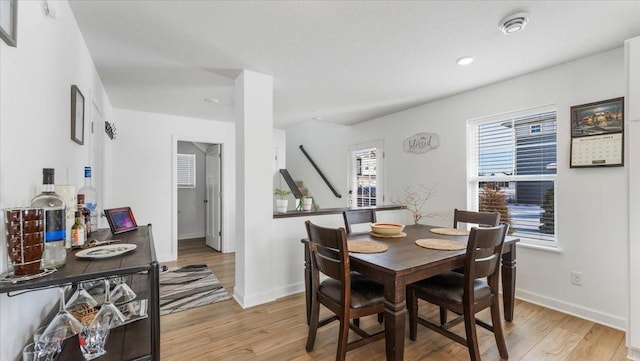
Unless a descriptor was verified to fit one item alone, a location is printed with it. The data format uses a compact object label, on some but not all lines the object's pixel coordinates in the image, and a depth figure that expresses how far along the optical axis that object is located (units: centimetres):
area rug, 279
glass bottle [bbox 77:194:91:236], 147
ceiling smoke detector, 186
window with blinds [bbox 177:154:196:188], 582
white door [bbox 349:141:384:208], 466
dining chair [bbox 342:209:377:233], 278
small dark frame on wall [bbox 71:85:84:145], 175
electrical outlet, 252
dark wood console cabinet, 86
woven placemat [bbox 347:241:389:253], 197
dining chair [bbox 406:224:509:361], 176
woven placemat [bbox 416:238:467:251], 202
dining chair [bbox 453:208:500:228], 255
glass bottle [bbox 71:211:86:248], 130
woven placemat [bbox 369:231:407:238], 246
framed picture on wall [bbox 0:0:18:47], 87
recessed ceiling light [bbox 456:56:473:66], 250
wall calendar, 229
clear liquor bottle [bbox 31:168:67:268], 96
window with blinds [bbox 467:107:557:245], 279
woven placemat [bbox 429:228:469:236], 254
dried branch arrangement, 379
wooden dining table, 158
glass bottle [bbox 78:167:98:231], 172
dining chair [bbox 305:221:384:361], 174
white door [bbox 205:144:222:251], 500
